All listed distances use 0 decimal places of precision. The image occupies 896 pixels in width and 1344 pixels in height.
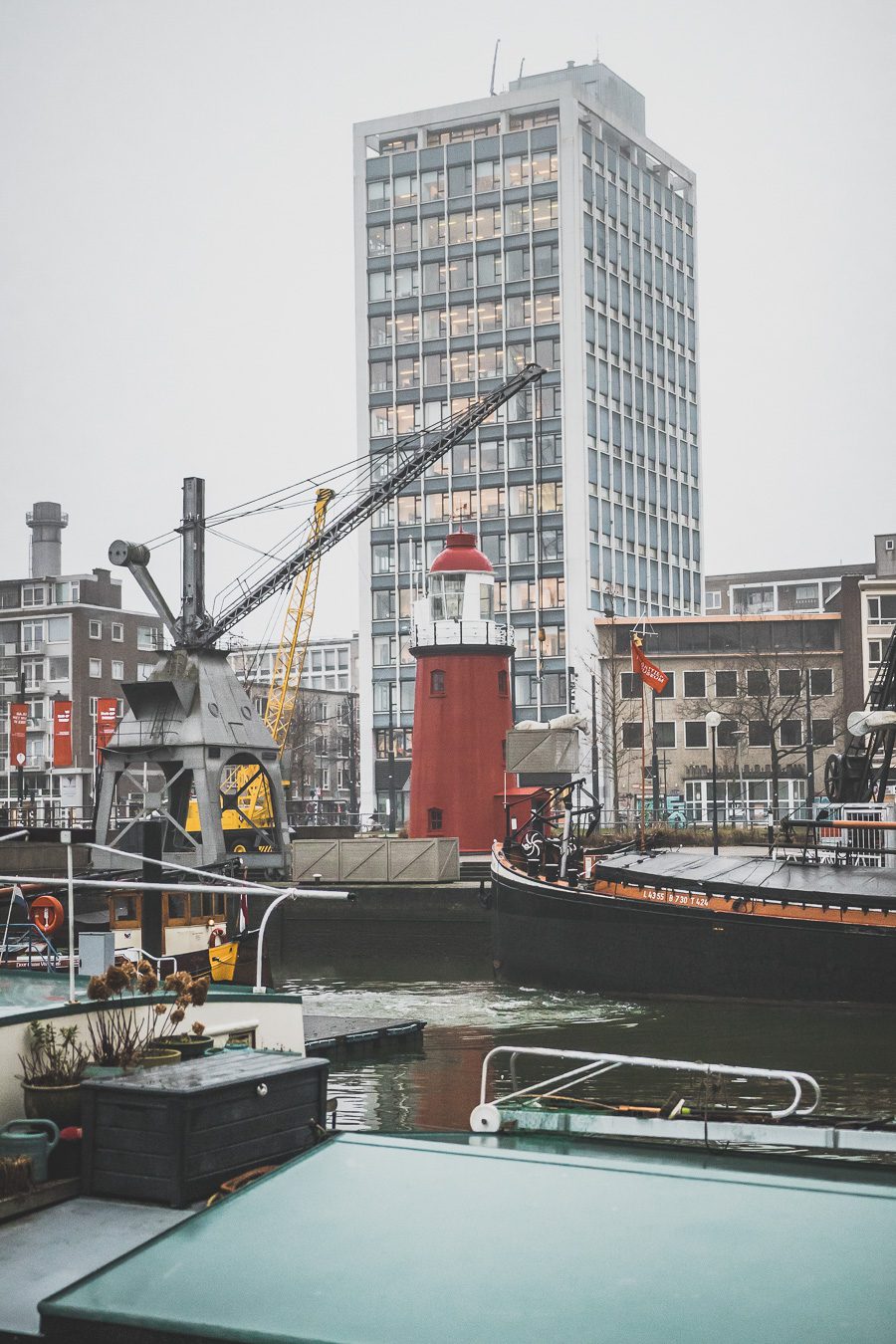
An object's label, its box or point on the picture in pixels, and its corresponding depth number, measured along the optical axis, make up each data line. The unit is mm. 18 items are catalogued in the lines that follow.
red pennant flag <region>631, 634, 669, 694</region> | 43312
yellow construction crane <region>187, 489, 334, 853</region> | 62375
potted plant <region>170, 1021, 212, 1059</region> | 10297
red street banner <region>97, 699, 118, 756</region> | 73500
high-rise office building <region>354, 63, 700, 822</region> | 105938
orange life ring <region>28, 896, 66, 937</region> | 23375
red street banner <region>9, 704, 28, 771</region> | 73500
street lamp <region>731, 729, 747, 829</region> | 82869
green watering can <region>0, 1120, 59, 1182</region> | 9211
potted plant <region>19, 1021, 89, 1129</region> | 9836
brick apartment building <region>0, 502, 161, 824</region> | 120500
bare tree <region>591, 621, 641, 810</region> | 77688
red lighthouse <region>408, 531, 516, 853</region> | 50375
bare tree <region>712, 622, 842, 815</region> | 76625
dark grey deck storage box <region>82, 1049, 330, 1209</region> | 8625
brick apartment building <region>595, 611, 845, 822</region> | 87562
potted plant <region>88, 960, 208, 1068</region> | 10195
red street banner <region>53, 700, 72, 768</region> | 75625
